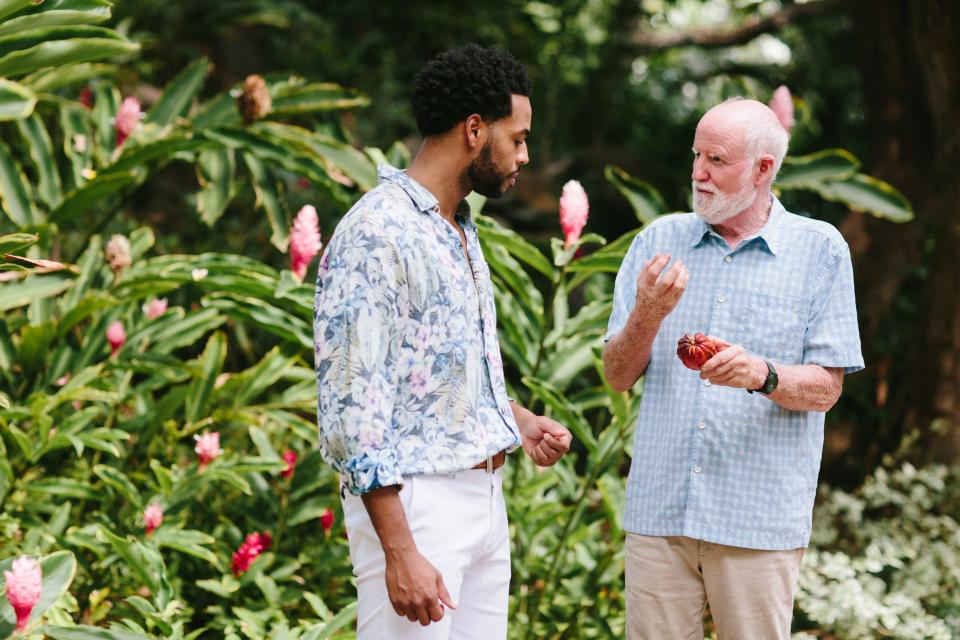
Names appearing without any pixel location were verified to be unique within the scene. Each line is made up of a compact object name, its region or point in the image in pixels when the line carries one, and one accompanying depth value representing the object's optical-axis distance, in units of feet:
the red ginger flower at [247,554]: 20.93
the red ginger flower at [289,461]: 22.16
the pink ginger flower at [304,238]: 22.41
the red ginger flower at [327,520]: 22.24
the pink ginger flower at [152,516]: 20.24
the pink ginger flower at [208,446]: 21.36
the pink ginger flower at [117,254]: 23.66
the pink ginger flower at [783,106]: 24.44
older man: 15.15
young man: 11.88
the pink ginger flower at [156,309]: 24.91
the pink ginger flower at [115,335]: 23.40
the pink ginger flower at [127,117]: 25.84
